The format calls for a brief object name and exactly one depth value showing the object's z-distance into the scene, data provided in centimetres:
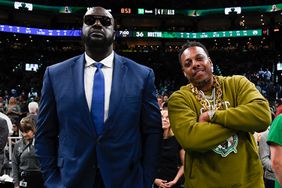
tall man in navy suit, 243
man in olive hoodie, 248
